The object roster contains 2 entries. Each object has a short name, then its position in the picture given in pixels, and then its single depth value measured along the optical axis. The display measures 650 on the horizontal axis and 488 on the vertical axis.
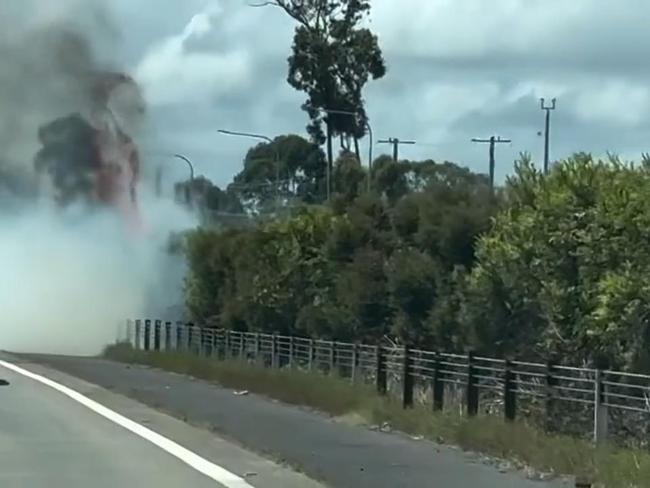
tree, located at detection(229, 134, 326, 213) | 91.67
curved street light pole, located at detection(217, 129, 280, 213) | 96.15
